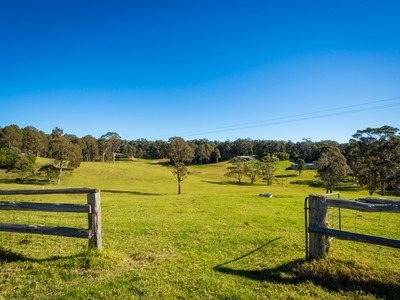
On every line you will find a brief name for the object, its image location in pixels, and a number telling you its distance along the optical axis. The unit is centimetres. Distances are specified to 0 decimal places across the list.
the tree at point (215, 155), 14621
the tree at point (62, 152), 5934
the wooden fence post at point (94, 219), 709
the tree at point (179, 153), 4988
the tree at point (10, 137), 8606
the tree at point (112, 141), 11631
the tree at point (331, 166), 5691
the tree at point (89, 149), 11356
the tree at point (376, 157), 5322
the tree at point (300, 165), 10249
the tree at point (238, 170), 8175
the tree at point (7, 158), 6272
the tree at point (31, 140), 9350
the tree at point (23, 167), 5694
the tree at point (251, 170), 8150
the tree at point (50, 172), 5784
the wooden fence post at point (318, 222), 676
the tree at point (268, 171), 8269
